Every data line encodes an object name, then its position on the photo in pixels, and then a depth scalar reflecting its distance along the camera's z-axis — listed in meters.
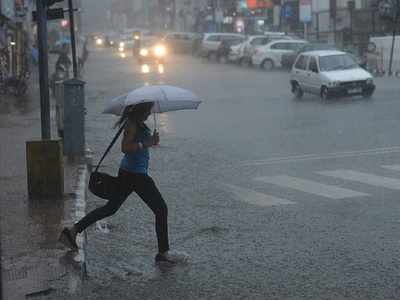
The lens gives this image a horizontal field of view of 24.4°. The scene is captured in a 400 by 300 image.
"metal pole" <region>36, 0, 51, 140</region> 11.88
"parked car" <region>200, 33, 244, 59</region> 62.16
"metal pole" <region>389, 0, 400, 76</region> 41.66
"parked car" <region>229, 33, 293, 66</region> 52.16
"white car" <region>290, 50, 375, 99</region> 28.69
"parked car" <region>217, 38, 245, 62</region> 60.03
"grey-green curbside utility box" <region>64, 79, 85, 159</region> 15.52
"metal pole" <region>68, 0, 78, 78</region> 16.17
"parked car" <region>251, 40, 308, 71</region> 49.62
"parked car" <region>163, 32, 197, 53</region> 73.19
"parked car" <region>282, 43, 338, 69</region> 43.19
